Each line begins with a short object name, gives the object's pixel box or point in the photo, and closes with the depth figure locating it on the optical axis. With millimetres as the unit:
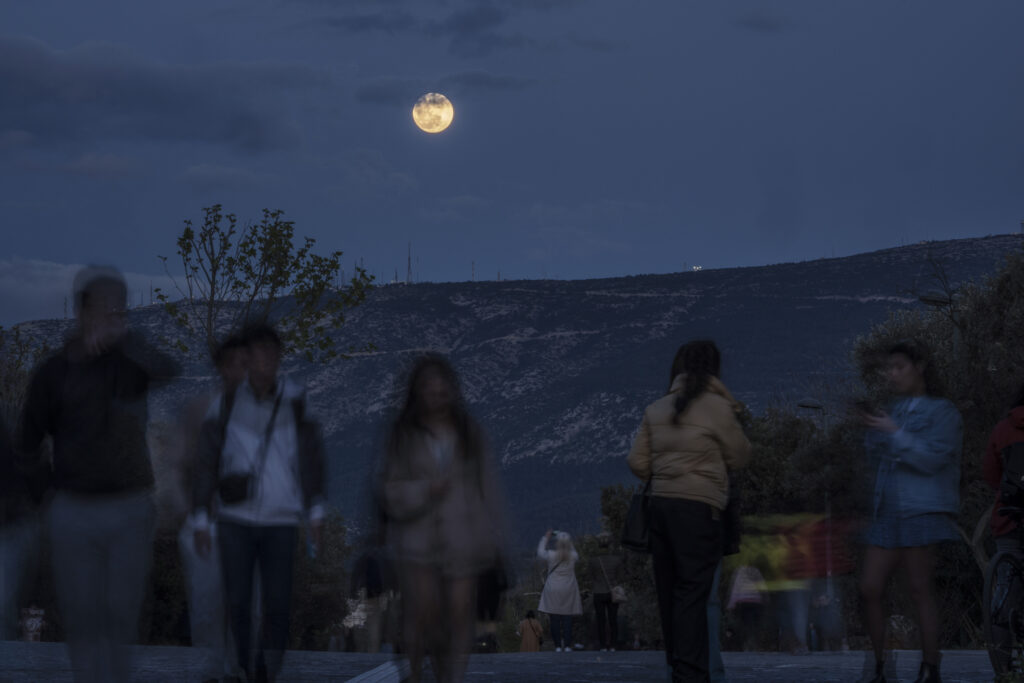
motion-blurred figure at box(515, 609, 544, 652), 55219
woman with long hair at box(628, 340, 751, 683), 15031
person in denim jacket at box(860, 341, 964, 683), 15875
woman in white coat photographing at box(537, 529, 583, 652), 43437
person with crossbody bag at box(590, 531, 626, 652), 42219
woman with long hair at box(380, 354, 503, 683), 13680
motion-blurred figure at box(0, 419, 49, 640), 12626
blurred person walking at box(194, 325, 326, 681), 13578
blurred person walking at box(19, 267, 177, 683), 12086
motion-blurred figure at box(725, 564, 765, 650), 22328
